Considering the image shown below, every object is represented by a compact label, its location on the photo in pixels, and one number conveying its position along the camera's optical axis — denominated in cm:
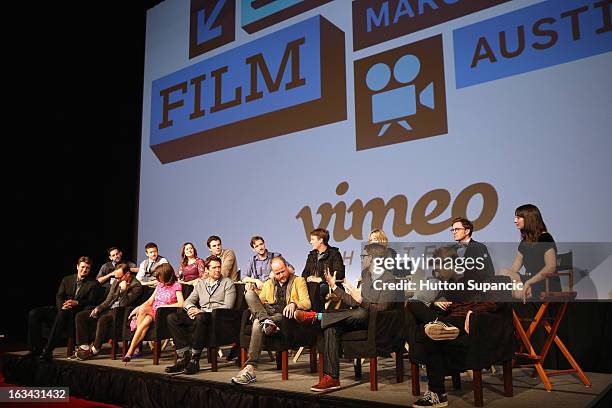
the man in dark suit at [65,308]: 490
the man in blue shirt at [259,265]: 477
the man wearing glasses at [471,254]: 291
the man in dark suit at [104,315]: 468
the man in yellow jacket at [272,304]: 359
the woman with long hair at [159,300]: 444
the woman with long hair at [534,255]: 329
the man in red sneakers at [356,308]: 326
